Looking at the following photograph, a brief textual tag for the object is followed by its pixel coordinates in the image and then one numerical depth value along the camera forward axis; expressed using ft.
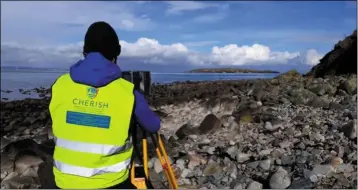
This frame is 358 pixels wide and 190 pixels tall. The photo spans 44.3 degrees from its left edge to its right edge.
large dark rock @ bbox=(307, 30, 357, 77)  68.64
